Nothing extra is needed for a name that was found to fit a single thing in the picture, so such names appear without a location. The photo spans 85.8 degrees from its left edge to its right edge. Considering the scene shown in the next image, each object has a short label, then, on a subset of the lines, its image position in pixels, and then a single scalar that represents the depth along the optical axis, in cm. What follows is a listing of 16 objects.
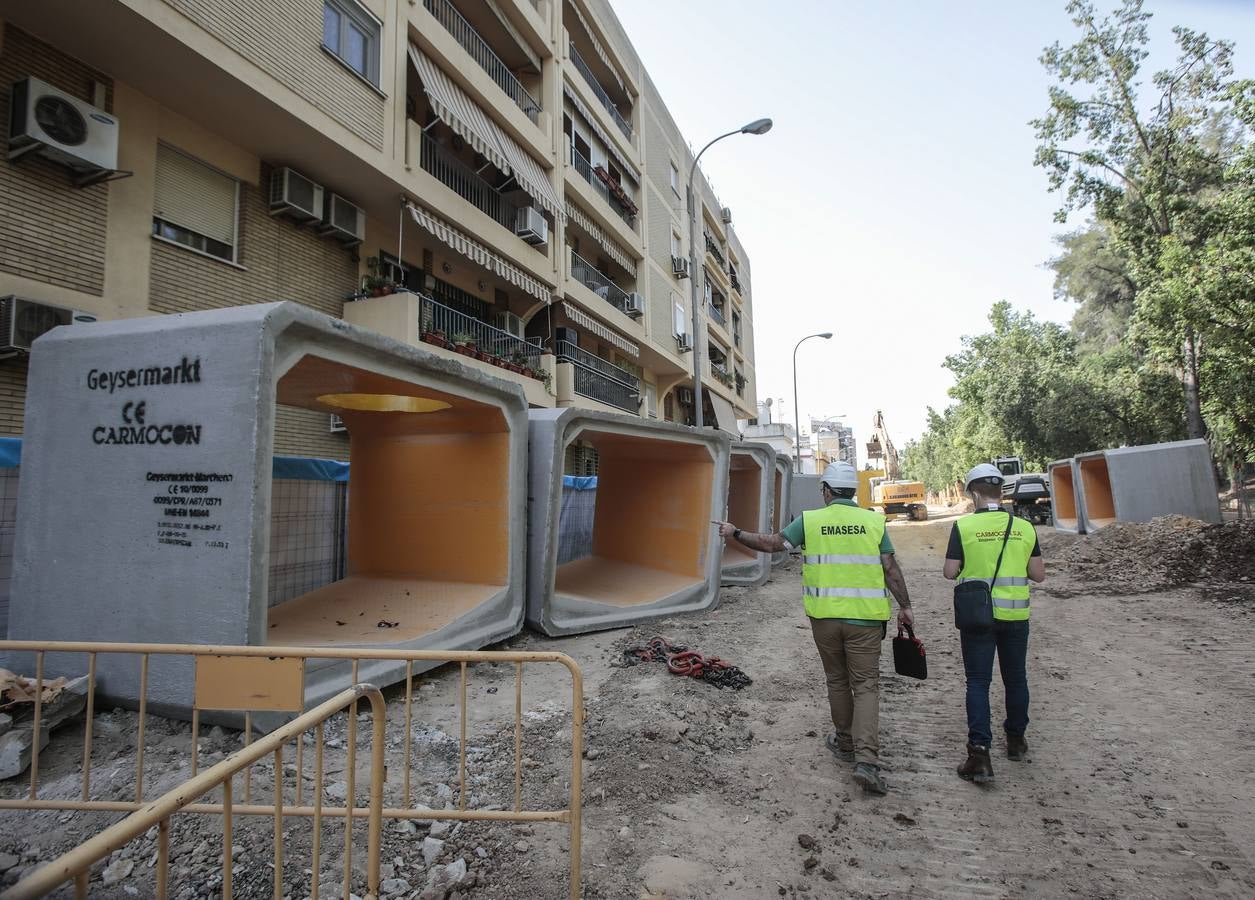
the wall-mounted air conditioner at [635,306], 2173
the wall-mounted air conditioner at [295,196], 1023
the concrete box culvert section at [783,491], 1434
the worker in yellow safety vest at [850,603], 410
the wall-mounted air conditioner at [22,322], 704
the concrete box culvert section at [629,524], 738
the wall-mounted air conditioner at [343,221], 1108
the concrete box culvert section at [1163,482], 1566
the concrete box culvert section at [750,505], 1287
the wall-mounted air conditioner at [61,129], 728
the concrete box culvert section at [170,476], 430
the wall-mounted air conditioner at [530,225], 1518
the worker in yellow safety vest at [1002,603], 417
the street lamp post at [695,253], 1622
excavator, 3647
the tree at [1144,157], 1856
